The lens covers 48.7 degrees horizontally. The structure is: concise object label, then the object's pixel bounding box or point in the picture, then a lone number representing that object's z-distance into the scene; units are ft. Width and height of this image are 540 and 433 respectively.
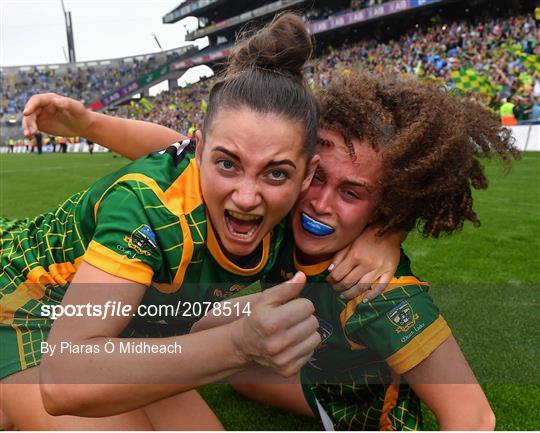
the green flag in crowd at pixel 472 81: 58.80
